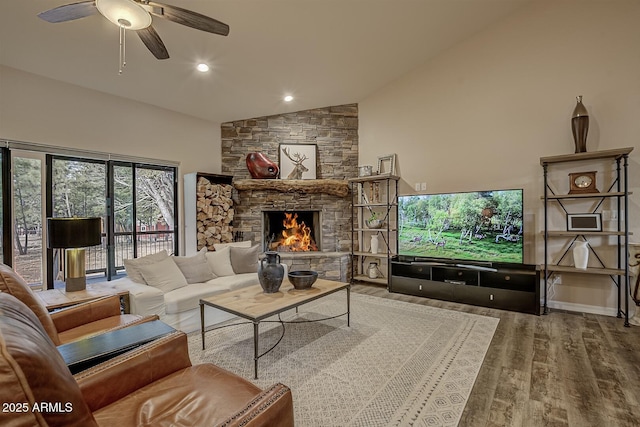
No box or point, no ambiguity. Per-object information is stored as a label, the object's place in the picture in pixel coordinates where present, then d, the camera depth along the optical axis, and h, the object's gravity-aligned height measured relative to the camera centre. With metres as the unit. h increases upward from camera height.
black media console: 3.52 -0.92
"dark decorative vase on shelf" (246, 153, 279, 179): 5.16 +0.80
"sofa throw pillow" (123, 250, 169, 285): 2.96 -0.53
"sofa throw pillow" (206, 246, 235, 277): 3.75 -0.63
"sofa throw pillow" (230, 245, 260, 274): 3.89 -0.62
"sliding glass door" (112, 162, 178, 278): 4.31 +0.05
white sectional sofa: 2.77 -0.74
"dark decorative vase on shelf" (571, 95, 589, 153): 3.32 +0.95
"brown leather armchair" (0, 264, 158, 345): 1.54 -0.71
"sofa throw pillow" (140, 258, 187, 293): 3.00 -0.64
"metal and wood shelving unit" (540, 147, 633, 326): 3.16 -0.12
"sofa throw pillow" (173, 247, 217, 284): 3.41 -0.64
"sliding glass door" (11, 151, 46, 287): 3.38 -0.02
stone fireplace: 5.35 +0.82
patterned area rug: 1.85 -1.20
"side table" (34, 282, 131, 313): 2.34 -0.69
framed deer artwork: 5.36 +0.92
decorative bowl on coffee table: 2.86 -0.65
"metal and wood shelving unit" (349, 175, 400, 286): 4.90 -0.17
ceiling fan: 1.95 +1.38
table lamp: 2.54 -0.22
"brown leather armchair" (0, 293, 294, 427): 0.55 -0.69
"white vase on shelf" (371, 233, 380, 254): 5.02 -0.54
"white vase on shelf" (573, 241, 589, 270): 3.37 -0.51
